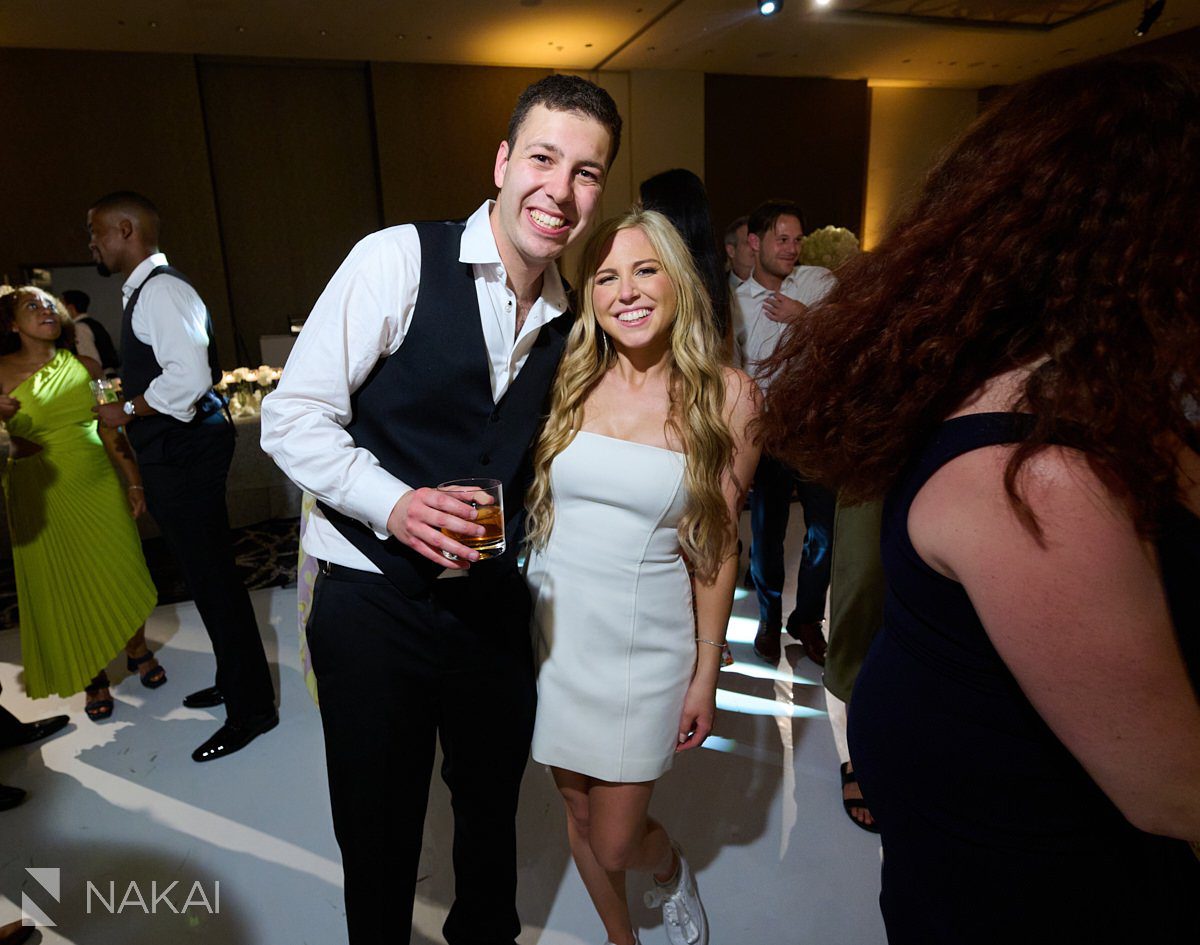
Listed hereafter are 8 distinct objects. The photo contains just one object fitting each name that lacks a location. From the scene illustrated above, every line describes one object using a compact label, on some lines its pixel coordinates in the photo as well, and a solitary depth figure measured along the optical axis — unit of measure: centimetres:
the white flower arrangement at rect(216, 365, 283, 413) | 494
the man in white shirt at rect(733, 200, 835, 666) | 292
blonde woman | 143
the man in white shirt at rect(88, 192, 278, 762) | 232
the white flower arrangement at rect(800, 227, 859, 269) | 384
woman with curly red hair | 64
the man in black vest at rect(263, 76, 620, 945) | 123
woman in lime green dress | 245
